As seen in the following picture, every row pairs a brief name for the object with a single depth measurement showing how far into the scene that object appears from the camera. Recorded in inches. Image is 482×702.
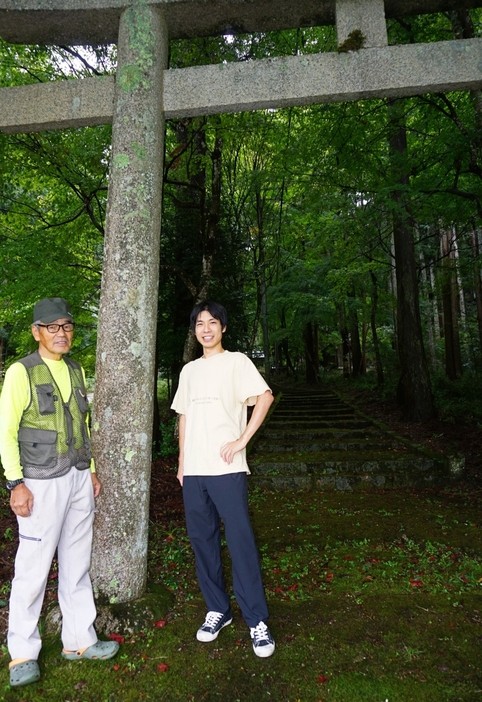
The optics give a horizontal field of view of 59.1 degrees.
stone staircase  249.4
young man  102.1
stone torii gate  112.7
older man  91.7
